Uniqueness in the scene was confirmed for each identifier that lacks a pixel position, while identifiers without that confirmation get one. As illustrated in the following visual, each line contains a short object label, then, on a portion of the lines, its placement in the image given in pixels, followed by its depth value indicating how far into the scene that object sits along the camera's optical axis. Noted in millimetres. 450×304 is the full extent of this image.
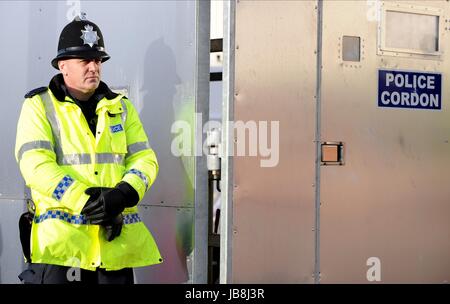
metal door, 8687
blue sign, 8961
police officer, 7727
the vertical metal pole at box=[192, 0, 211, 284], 8727
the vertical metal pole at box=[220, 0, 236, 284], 8187
